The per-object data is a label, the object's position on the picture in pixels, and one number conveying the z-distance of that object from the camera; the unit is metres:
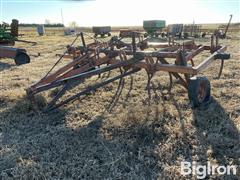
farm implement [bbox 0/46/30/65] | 7.15
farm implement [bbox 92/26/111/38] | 23.43
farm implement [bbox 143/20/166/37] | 22.88
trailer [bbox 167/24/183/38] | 19.85
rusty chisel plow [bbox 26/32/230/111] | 3.04
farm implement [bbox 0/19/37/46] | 10.48
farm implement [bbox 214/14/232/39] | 14.46
